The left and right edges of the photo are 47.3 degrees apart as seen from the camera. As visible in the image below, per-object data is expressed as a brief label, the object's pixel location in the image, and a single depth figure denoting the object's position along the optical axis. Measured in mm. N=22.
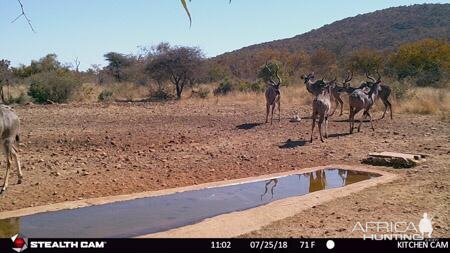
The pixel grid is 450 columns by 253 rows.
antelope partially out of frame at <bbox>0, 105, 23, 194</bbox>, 9773
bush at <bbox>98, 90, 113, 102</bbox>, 31741
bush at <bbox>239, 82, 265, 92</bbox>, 33281
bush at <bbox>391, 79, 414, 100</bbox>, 24812
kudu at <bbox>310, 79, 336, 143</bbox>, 14992
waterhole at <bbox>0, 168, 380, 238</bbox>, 7324
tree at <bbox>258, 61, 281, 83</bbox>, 36469
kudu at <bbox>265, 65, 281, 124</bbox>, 18797
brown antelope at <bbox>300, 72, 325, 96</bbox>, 18797
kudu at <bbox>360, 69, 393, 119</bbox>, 20188
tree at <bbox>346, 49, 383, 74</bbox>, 41594
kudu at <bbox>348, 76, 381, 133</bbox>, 16609
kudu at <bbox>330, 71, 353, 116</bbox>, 20364
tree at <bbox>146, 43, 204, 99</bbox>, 33594
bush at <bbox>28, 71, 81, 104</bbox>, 29406
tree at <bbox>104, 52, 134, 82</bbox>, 49438
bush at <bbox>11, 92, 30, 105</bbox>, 28695
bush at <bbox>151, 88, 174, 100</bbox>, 33300
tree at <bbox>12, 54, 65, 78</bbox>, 40875
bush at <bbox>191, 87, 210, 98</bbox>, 32375
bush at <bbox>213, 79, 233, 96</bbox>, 34156
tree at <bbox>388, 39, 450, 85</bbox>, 32844
